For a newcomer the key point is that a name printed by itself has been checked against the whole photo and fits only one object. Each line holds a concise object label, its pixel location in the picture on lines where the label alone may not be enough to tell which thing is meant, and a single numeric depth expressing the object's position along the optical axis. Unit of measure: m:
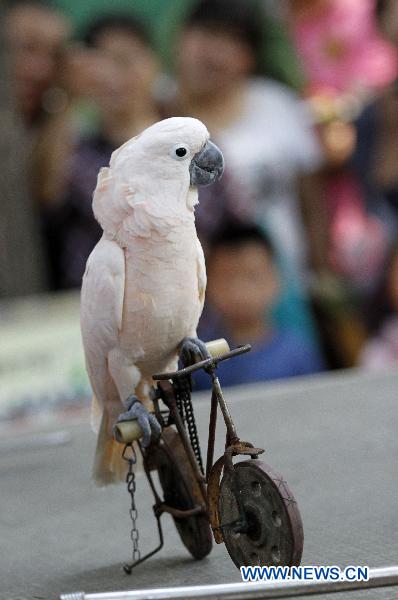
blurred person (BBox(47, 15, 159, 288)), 13.39
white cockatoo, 5.95
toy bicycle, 5.57
